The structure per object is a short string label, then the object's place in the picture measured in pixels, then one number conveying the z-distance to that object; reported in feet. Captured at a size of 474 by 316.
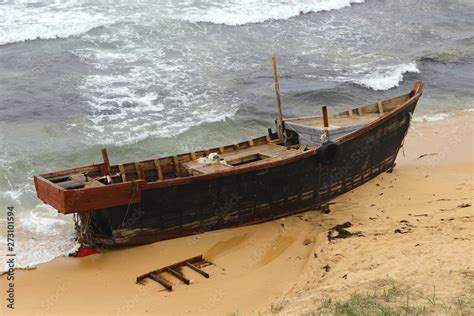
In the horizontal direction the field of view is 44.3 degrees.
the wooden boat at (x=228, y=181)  30.78
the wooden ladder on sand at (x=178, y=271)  28.58
